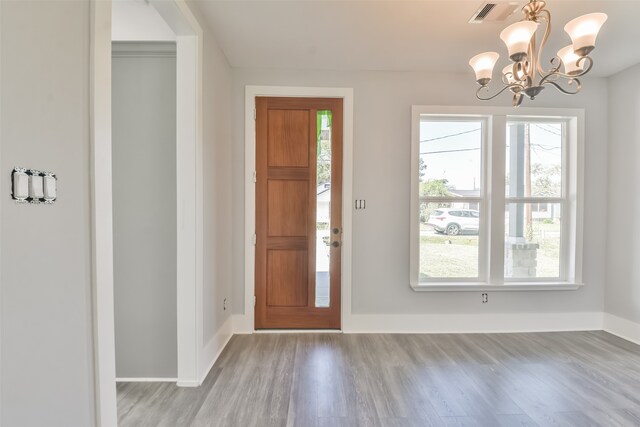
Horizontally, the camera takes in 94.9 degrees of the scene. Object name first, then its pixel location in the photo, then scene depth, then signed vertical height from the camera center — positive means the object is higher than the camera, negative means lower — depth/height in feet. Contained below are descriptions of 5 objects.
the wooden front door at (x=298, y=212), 10.06 -0.15
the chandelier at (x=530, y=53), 4.81 +2.88
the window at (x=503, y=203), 10.25 +0.20
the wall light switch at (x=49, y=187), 3.02 +0.20
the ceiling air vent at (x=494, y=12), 6.47 +4.52
